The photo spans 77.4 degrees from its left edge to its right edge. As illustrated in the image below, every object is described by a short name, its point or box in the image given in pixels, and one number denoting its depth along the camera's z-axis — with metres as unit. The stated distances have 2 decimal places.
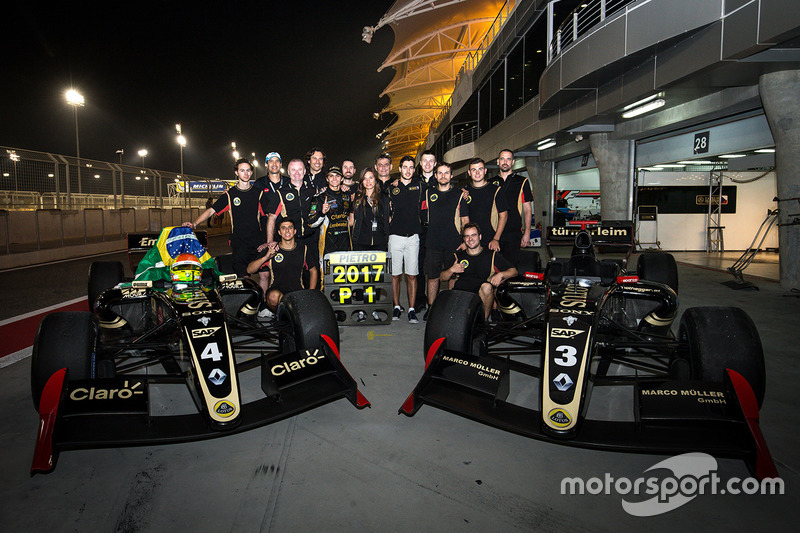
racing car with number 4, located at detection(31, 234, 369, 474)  2.48
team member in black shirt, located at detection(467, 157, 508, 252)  5.48
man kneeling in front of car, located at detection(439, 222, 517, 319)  4.81
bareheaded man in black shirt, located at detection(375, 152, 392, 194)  6.05
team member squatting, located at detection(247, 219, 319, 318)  5.10
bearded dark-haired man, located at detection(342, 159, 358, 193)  6.48
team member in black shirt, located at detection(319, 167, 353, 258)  6.02
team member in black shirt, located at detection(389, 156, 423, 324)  5.78
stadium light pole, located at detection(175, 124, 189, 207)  28.68
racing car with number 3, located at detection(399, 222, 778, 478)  2.38
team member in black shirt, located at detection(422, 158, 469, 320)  5.57
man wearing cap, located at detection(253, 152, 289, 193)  6.26
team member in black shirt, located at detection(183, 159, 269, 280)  6.01
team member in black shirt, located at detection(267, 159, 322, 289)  5.68
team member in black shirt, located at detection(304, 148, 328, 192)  6.29
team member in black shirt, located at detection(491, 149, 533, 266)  5.65
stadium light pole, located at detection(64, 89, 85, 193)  17.00
